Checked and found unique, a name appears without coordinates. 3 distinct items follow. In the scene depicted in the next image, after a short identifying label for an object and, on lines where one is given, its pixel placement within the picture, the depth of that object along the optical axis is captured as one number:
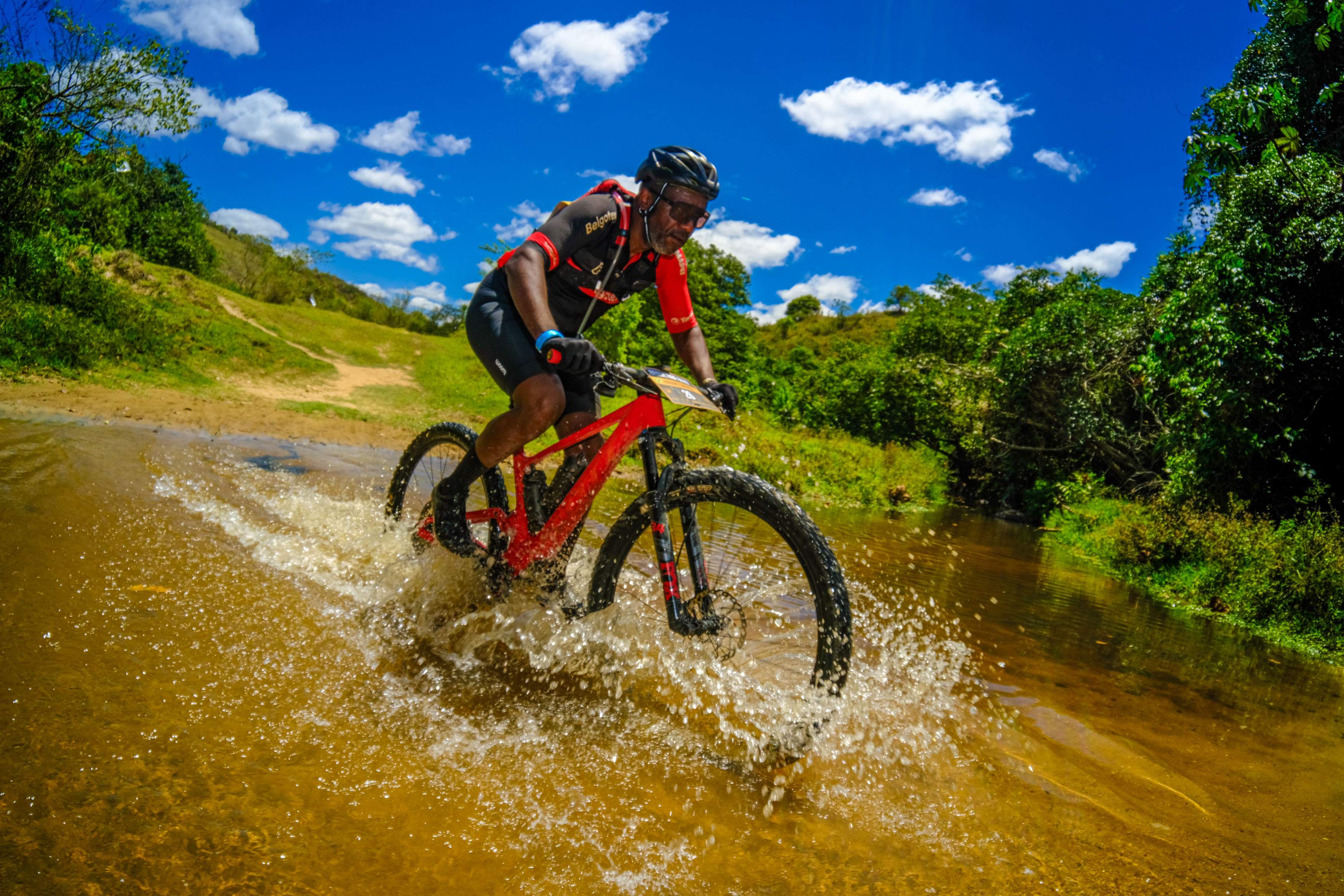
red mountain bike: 2.46
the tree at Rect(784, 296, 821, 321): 106.25
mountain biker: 2.97
